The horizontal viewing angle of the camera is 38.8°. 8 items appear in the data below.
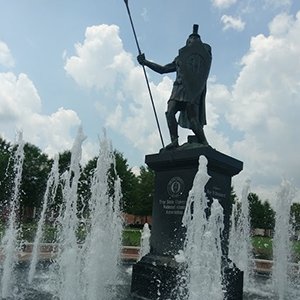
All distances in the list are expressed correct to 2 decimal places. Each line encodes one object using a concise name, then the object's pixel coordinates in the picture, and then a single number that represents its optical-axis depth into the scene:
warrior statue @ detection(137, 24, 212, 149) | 7.80
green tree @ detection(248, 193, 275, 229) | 67.67
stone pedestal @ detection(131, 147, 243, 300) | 6.73
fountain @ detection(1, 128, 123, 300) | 6.61
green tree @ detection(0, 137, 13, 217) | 42.94
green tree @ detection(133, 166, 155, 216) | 48.41
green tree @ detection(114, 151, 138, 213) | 45.58
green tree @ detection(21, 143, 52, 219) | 44.59
